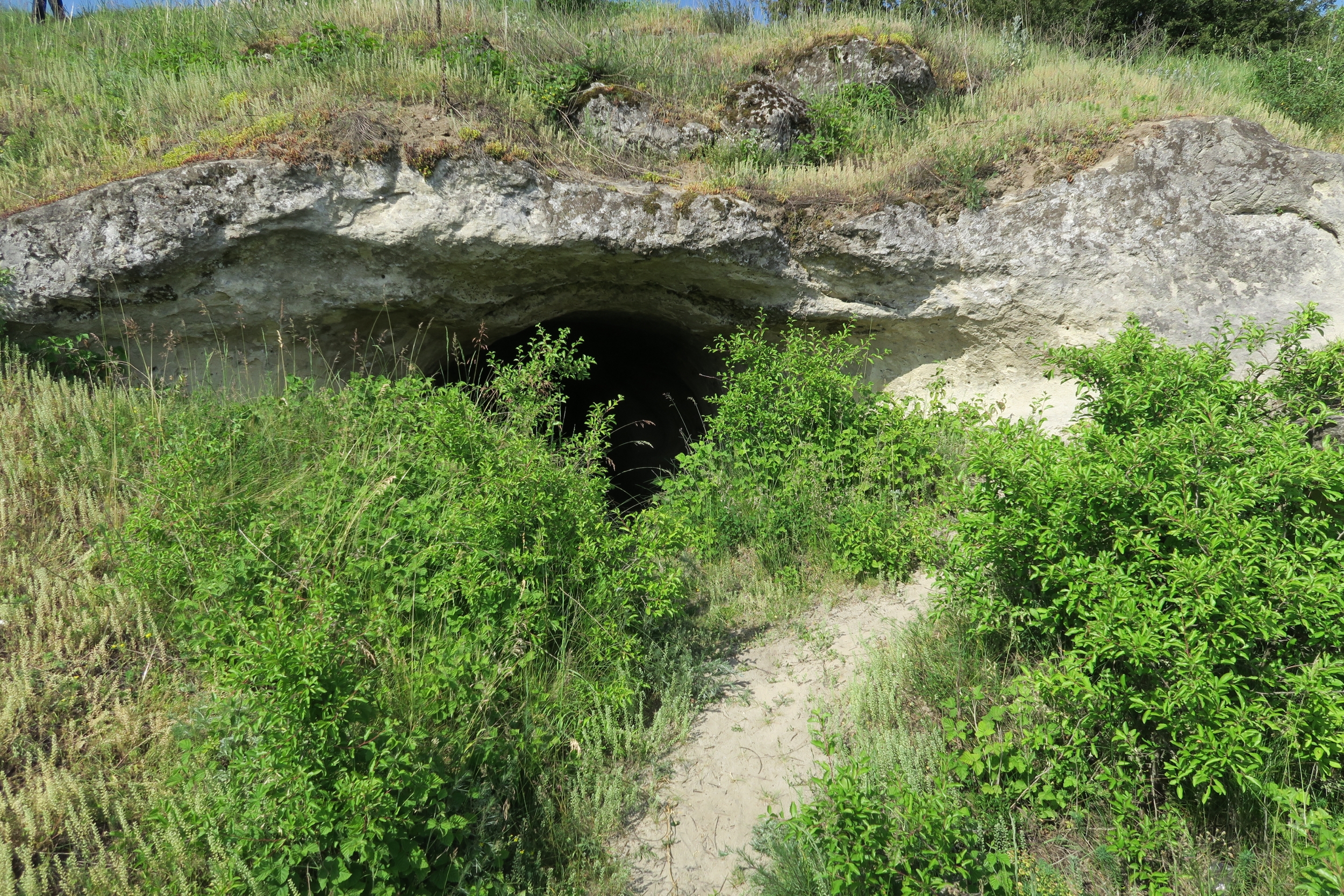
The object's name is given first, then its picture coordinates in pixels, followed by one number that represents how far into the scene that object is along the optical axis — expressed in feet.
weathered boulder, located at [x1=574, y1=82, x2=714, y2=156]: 25.71
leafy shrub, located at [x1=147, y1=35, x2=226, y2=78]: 26.08
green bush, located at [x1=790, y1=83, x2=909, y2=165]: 26.43
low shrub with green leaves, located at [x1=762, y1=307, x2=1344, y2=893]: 9.93
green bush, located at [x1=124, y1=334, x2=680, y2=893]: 9.00
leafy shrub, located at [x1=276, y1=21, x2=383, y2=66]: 25.40
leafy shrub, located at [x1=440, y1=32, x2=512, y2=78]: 25.61
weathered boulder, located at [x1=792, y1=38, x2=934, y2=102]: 29.12
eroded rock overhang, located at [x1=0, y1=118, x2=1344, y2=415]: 19.52
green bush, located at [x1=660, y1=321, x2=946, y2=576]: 18.67
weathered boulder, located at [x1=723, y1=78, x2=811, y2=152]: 26.48
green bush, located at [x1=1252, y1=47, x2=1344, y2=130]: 29.94
